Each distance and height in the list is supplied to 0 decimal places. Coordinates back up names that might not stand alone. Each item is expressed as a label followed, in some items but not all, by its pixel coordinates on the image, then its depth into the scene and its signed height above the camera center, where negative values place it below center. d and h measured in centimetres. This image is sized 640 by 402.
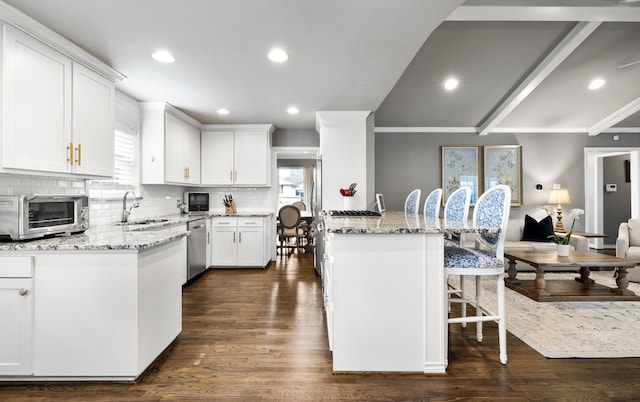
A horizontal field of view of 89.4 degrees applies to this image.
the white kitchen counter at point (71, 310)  185 -62
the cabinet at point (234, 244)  492 -64
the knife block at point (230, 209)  531 -11
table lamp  531 +5
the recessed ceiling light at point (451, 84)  441 +165
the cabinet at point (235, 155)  512 +76
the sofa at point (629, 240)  414 -51
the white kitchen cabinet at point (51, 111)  193 +63
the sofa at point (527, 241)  452 -59
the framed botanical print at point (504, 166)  566 +63
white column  436 +58
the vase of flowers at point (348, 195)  407 +9
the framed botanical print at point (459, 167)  567 +62
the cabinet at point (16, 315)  184 -64
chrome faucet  332 -9
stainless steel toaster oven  190 -8
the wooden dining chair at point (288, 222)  605 -37
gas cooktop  330 -11
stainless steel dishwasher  413 -61
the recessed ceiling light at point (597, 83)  452 +168
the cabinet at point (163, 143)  394 +75
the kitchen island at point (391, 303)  204 -64
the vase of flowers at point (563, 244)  372 -49
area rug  235 -107
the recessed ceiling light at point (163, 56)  259 +121
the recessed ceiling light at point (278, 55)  258 +121
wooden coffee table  339 -95
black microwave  519 +1
